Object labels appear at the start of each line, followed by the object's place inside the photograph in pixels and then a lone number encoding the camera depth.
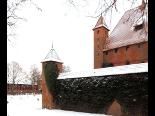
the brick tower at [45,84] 19.83
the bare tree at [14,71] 66.12
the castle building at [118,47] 21.56
